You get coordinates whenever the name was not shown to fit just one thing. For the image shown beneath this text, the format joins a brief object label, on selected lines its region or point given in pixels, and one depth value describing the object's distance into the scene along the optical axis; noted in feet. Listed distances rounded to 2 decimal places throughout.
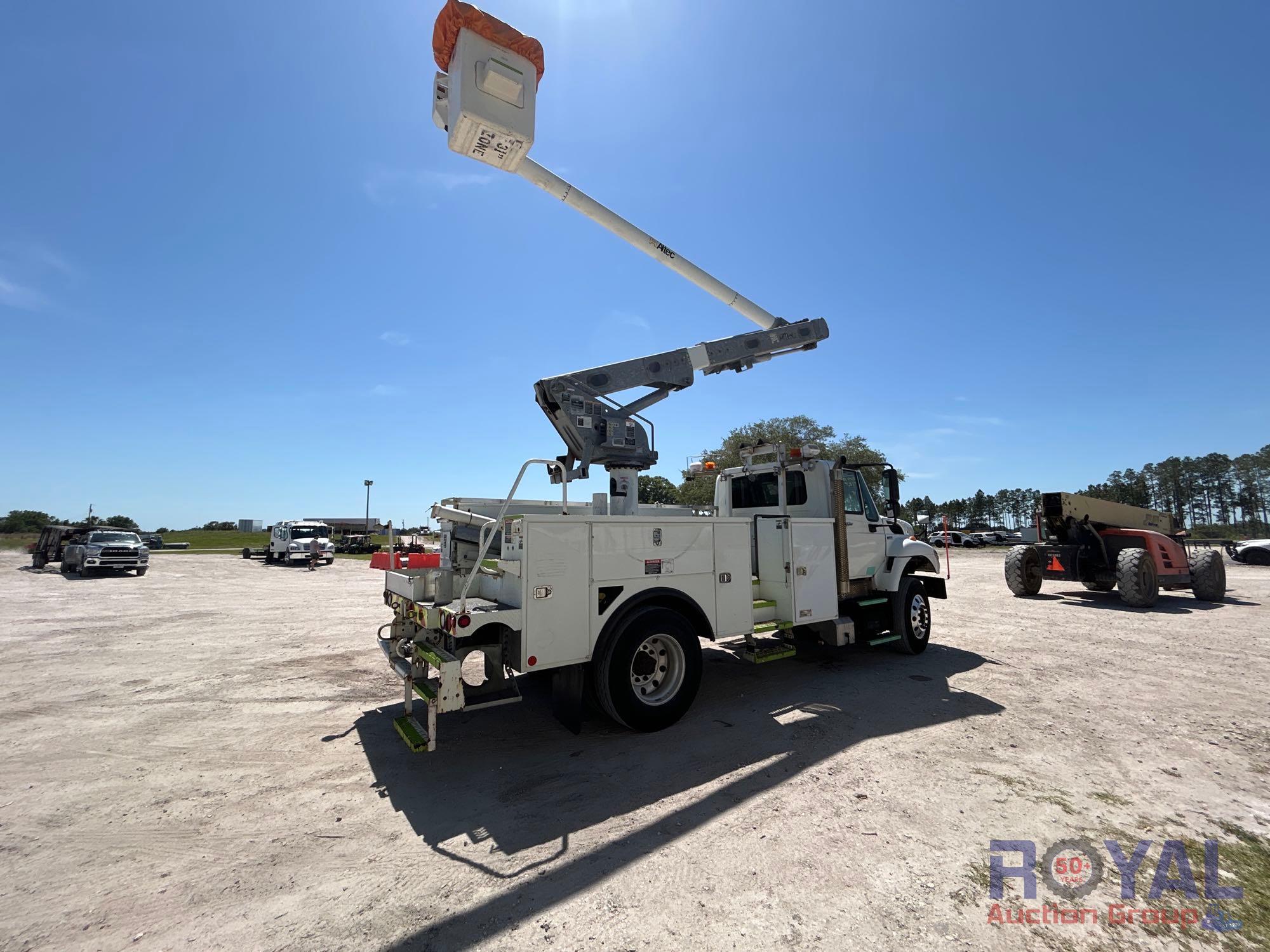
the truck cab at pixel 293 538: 106.42
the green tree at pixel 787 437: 143.13
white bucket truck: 15.81
